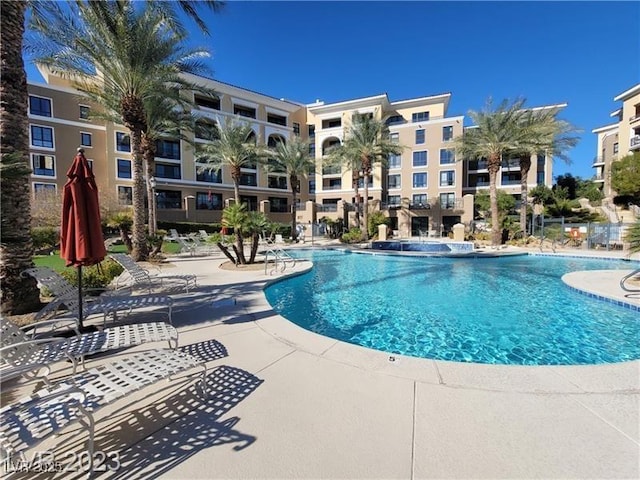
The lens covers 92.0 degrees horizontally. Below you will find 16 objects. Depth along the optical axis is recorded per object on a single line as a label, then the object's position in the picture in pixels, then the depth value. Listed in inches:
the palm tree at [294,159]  1101.1
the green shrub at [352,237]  1007.6
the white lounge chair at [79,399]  78.3
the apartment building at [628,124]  1275.8
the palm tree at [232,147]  945.5
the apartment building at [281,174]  1210.0
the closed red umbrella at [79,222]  157.2
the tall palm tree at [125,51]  415.8
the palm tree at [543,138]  890.7
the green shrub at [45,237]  645.9
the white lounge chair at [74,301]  190.1
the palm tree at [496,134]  892.0
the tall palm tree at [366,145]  1067.3
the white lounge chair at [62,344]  112.4
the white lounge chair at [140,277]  298.8
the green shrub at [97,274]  284.0
